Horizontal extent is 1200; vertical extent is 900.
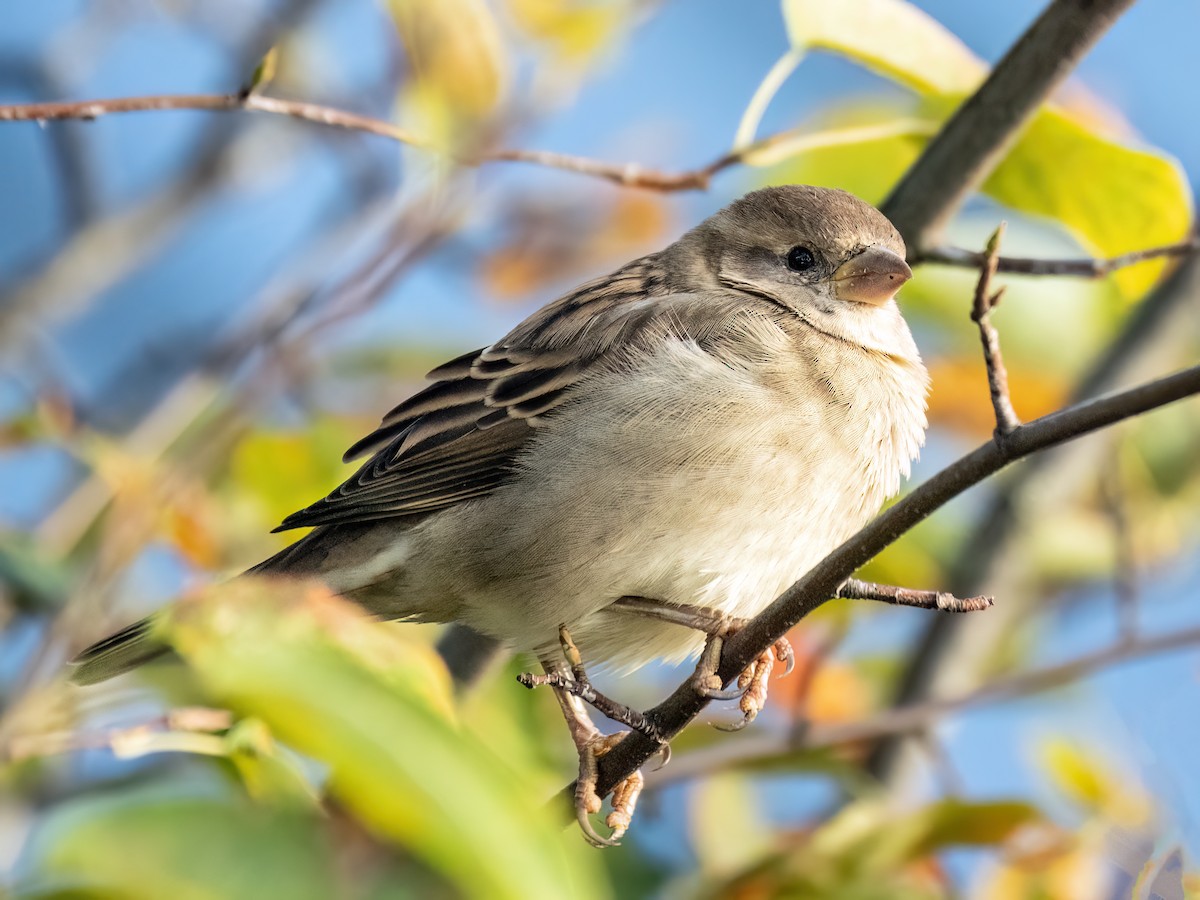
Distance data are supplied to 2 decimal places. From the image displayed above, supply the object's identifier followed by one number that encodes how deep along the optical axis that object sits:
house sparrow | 4.82
